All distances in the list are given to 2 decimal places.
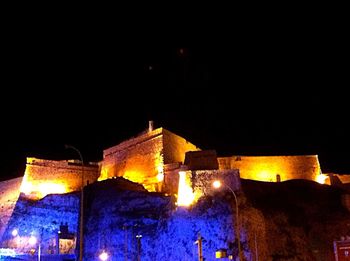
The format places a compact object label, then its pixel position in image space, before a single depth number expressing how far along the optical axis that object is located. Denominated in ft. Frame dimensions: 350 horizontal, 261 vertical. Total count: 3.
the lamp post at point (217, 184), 132.96
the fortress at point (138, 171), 157.17
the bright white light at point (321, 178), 173.06
